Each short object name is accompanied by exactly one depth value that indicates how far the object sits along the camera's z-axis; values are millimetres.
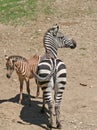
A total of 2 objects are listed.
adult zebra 19541
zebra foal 21421
